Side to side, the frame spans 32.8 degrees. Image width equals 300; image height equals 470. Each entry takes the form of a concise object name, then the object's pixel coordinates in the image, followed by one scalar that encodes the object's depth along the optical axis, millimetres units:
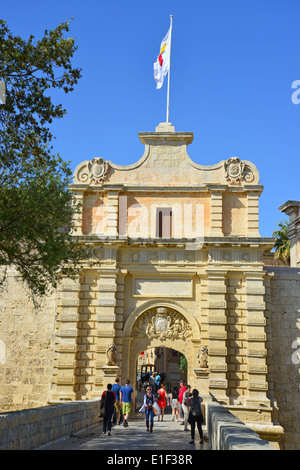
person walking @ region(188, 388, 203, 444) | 12506
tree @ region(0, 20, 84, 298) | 12016
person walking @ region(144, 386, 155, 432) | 14091
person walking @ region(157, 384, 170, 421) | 17469
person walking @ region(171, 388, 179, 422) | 18641
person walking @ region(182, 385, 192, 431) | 15252
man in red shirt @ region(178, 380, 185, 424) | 17641
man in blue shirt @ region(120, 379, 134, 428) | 15102
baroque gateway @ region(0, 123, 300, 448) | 20219
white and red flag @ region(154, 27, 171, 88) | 23797
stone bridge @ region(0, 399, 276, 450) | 8102
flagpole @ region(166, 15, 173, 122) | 23303
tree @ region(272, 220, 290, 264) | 35906
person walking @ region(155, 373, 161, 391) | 23866
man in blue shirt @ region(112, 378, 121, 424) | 15906
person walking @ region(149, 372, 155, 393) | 22741
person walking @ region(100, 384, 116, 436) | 13164
